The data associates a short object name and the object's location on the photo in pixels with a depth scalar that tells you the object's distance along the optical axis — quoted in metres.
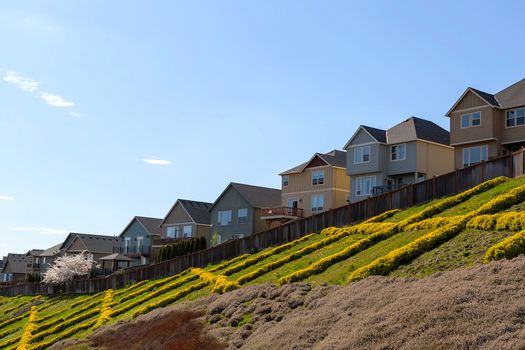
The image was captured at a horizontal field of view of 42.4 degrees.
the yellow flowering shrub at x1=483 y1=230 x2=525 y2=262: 19.38
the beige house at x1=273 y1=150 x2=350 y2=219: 69.44
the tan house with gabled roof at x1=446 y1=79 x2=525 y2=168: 52.34
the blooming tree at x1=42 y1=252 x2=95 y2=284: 85.50
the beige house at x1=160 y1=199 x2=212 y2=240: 87.31
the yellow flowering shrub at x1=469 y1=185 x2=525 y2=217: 26.39
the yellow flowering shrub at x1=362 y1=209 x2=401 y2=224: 37.28
